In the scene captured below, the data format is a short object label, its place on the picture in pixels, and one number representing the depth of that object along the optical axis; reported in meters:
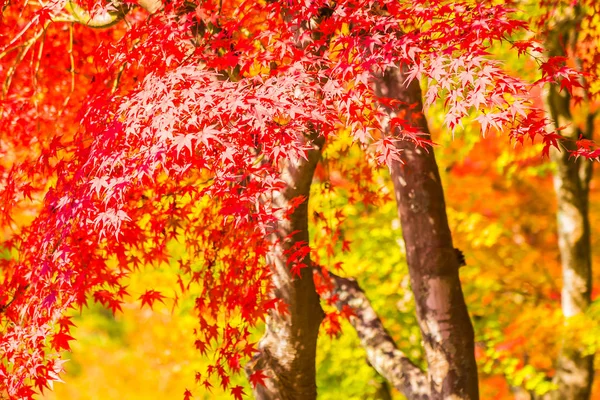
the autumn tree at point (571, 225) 15.95
